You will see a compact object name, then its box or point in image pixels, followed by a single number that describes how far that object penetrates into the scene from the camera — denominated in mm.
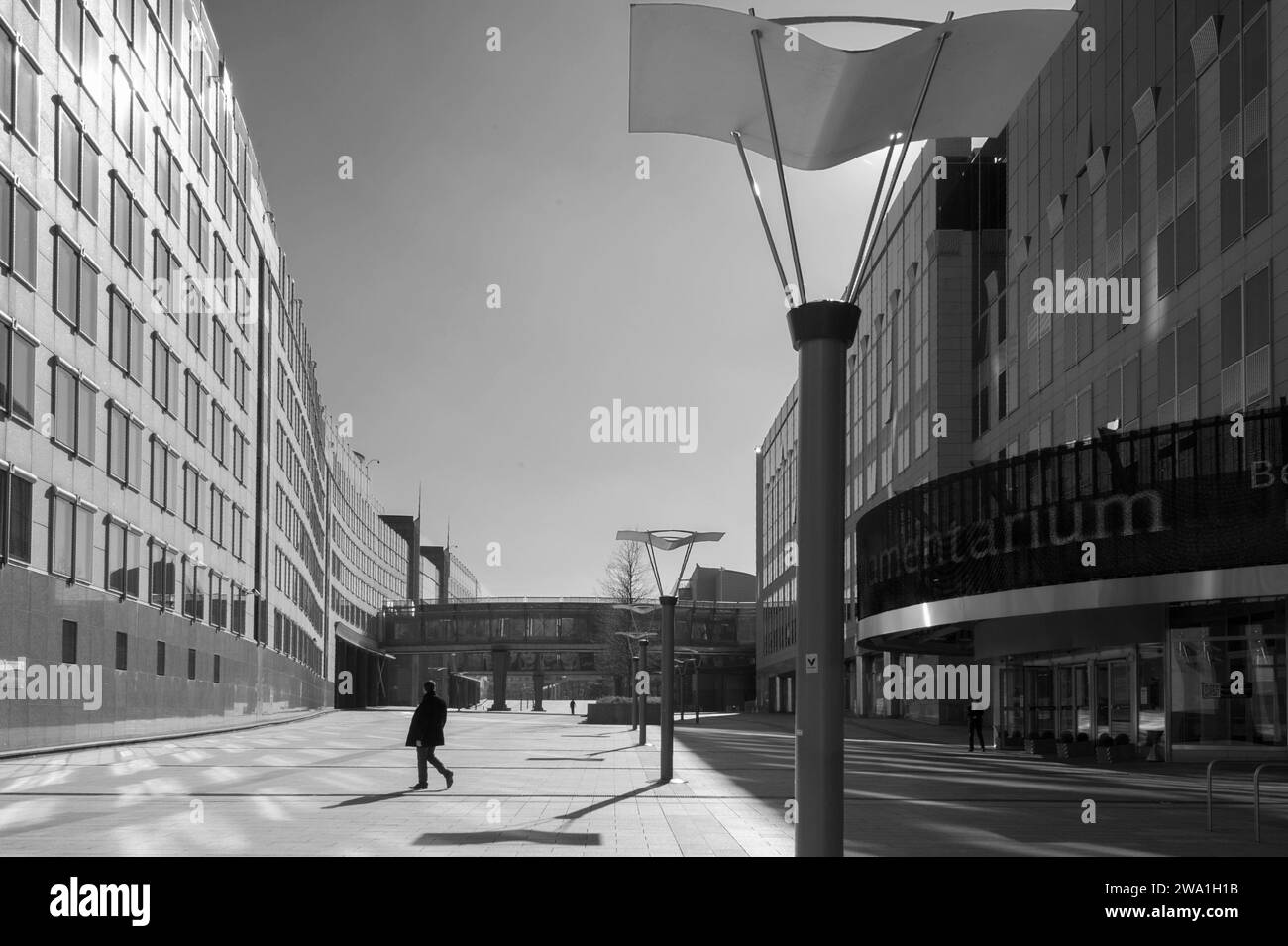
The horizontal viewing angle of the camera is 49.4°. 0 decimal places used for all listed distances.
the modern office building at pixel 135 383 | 32688
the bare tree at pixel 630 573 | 100062
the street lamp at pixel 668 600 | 24156
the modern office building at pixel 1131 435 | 29125
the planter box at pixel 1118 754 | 33062
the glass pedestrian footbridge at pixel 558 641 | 113062
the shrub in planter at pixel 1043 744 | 36656
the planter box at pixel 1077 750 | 35062
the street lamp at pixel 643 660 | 40156
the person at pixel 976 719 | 39438
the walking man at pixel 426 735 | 21203
